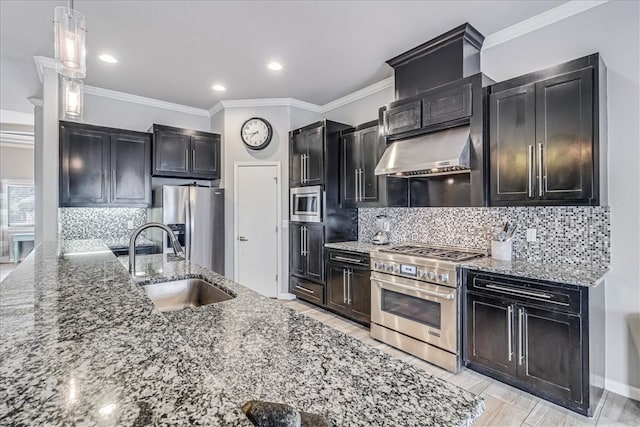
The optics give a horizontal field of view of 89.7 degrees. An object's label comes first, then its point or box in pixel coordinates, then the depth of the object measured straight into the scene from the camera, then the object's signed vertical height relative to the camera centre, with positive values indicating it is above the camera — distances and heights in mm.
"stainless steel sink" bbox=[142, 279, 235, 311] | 1805 -457
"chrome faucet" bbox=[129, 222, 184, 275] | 1749 -171
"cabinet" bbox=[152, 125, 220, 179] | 4461 +885
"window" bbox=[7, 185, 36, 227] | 7828 +262
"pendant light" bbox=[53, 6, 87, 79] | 1502 +842
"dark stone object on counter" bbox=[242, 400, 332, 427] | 480 -306
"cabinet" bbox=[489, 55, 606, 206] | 2191 +555
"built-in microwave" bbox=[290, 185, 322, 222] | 4223 +135
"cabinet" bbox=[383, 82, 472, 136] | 2828 +989
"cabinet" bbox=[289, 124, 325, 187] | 4230 +776
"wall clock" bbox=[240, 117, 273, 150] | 4797 +1210
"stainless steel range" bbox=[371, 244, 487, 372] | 2643 -798
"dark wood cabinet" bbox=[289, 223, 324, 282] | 4215 -503
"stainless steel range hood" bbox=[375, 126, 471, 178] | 2781 +538
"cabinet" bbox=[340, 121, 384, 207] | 3812 +596
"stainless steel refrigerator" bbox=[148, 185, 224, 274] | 4188 -62
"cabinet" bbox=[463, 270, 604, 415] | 2018 -862
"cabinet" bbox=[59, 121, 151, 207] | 3900 +620
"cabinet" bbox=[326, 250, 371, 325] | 3545 -838
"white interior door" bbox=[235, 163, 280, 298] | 4809 -246
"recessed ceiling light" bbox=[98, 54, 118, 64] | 3387 +1674
